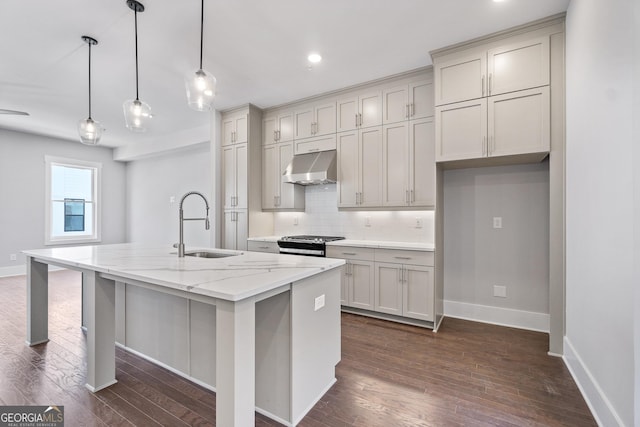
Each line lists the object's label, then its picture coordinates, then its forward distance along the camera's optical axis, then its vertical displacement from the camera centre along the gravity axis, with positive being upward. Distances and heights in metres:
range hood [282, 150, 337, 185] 3.74 +0.60
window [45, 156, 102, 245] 6.07 +0.30
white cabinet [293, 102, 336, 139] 3.93 +1.31
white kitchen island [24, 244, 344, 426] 1.28 -0.57
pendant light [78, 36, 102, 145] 2.83 +0.84
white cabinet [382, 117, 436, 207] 3.24 +0.58
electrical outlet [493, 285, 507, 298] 3.15 -0.84
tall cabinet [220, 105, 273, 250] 4.33 +0.57
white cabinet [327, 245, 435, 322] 3.04 -0.74
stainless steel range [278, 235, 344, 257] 3.64 -0.40
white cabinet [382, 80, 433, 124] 3.27 +1.30
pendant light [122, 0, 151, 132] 2.48 +0.87
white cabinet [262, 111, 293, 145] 4.29 +1.31
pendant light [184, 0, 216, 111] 2.13 +0.93
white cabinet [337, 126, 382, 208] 3.59 +0.59
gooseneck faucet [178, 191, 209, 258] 2.23 -0.25
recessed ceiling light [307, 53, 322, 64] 3.07 +1.67
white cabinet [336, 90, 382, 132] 3.58 +1.31
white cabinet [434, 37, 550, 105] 2.55 +1.34
